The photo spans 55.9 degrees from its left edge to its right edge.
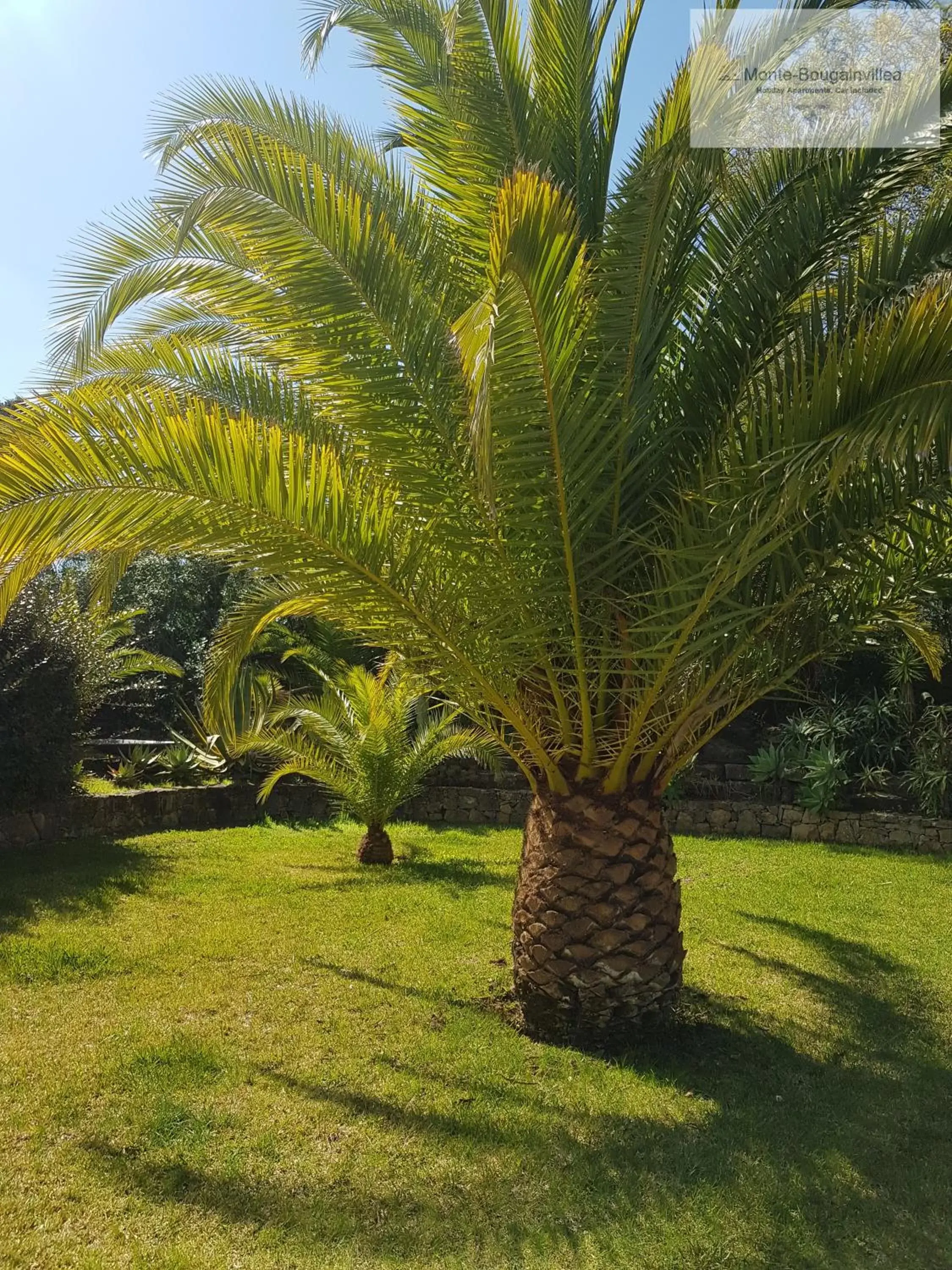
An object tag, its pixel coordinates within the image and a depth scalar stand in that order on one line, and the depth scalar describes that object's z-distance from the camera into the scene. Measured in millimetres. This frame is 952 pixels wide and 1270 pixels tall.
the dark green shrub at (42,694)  8367
